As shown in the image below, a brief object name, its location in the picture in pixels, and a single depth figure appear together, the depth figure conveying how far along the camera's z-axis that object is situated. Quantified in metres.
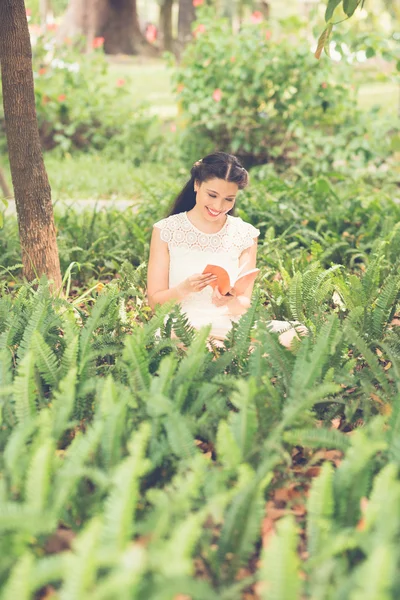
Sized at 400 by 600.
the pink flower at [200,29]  7.44
